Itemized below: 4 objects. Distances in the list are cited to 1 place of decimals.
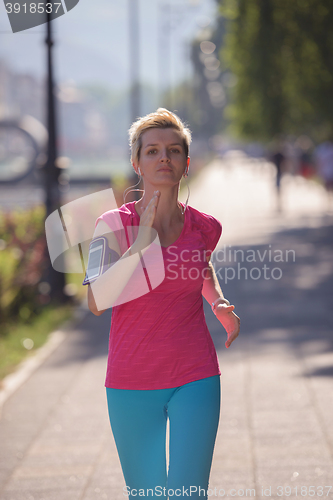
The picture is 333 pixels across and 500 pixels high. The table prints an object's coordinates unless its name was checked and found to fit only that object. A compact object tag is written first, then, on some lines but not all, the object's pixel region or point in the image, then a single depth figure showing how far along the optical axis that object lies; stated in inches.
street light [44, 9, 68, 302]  757.9
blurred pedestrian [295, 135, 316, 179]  2534.9
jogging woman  203.9
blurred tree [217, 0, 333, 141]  1216.8
